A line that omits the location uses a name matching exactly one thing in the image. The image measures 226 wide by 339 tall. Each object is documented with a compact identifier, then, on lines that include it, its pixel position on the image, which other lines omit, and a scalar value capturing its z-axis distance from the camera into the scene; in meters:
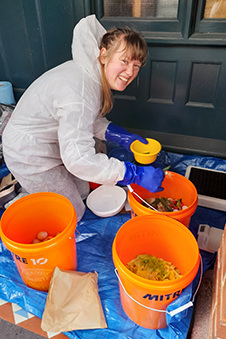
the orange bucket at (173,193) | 1.14
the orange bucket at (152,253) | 0.84
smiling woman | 1.10
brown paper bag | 1.02
